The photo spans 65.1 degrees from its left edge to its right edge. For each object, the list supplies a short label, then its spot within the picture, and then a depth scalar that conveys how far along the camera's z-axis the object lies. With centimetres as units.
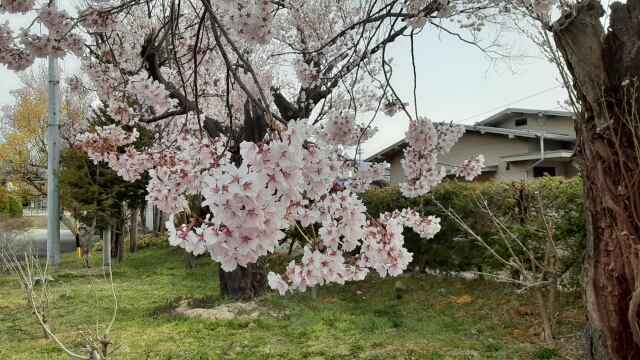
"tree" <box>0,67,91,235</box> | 1694
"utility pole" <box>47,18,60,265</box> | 1063
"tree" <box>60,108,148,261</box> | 1052
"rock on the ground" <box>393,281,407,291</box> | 688
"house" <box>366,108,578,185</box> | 1255
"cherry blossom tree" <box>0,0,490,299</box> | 128
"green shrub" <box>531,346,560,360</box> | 383
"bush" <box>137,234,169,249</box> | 1456
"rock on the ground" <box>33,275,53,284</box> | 797
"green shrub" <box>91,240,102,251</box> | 1566
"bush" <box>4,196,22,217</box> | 2191
